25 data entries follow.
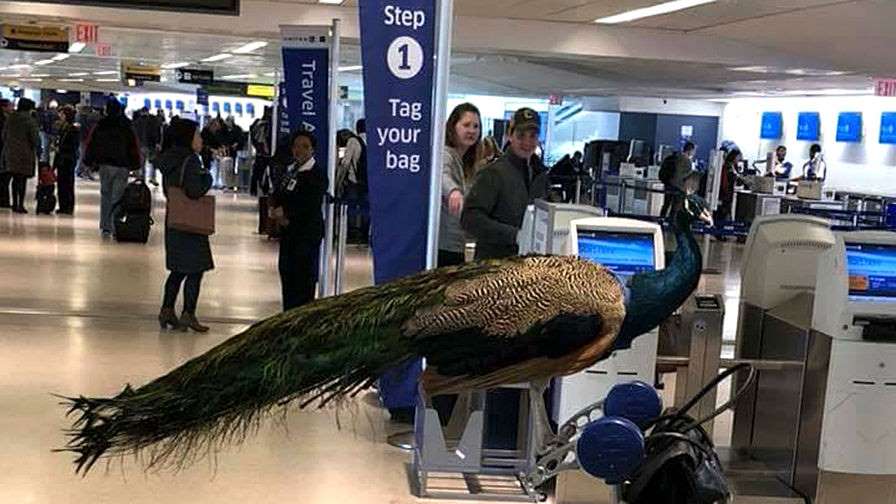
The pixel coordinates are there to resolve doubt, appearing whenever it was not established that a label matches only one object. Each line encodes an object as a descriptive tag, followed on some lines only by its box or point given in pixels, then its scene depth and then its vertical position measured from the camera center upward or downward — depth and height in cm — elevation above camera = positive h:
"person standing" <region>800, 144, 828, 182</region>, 1917 -25
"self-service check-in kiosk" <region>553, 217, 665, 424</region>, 456 -50
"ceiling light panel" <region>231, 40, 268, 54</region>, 1496 +107
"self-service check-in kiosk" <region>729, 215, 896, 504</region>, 444 -91
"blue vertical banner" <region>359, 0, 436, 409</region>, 486 -1
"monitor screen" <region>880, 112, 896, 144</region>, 1884 +50
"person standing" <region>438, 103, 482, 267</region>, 581 -21
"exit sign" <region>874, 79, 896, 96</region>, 1471 +93
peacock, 234 -48
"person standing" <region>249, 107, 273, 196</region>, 1638 -36
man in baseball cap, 529 -31
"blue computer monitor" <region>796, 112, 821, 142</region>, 2205 +54
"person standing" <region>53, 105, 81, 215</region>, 1515 -73
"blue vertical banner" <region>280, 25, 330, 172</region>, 855 +39
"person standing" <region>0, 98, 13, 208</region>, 1581 -116
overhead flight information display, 643 +66
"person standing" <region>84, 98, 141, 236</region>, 1269 -39
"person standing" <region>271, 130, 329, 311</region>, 730 -64
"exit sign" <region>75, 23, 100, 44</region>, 1223 +91
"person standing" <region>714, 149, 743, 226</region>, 1805 -64
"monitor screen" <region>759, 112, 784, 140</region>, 2397 +54
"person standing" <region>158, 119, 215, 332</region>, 762 -46
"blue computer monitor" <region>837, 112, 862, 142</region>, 2025 +52
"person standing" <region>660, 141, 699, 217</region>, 1559 -35
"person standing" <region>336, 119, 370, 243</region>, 1153 -47
